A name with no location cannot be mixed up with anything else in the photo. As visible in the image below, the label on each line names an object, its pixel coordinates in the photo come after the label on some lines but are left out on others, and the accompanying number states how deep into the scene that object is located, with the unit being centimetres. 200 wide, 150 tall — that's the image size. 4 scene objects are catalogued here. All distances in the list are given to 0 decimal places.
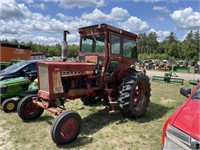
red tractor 321
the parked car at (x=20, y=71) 569
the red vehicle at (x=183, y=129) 166
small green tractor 474
